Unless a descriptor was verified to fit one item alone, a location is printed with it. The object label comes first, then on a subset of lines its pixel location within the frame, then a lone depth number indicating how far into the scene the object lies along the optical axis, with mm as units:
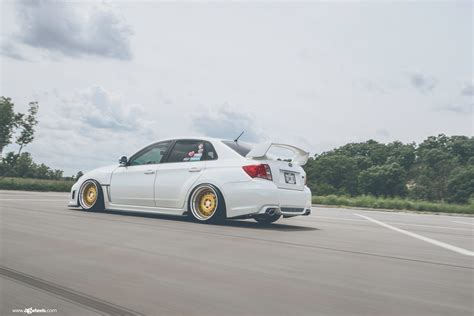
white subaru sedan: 8320
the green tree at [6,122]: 50266
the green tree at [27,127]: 49250
